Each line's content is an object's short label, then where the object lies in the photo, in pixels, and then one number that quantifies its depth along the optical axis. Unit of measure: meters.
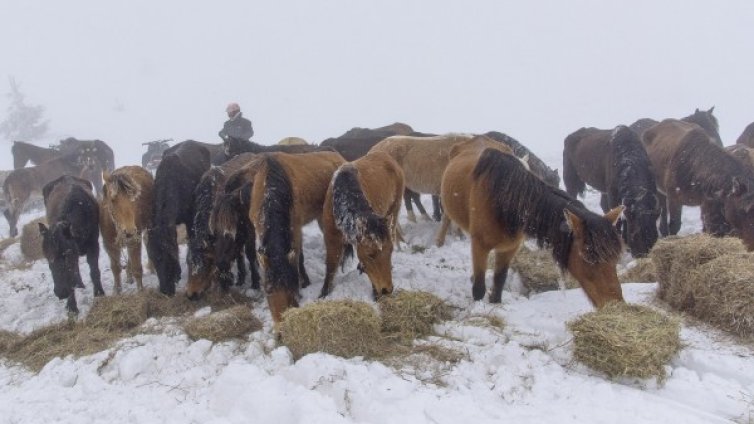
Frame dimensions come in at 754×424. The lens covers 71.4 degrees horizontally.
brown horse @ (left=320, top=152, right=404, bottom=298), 5.22
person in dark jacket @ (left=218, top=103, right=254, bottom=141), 14.27
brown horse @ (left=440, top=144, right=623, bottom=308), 4.78
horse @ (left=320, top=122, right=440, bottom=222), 10.74
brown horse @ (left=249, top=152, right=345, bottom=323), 5.26
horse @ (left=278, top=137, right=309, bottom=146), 12.44
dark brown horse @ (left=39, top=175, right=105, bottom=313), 6.55
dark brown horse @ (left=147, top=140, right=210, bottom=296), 6.44
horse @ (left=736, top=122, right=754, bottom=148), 13.86
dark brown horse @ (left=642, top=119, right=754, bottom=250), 7.42
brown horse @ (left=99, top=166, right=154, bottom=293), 6.49
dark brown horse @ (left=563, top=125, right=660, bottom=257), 7.64
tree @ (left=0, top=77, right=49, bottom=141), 47.19
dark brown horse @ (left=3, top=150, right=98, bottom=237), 14.90
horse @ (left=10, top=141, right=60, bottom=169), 21.14
